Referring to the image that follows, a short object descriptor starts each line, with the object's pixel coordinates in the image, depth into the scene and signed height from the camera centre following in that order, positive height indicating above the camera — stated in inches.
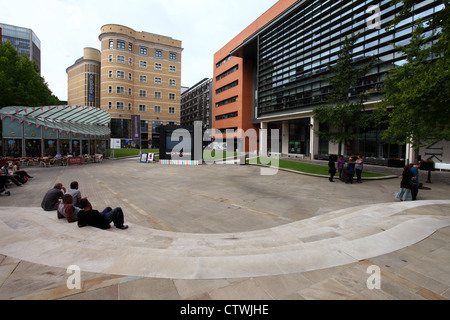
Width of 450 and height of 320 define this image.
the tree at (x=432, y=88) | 215.5 +64.1
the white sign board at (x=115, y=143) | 1750.2 +44.9
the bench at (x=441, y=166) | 745.6 -53.7
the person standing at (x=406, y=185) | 356.1 -59.4
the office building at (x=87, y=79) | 2672.2 +895.4
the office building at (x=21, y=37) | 3444.9 +1803.7
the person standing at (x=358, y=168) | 559.6 -48.1
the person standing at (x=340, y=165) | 583.2 -41.0
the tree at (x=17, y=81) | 980.6 +326.8
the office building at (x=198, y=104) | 3142.2 +737.7
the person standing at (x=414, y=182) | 355.9 -54.3
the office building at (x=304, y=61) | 827.4 +453.1
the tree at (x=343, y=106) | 686.5 +142.4
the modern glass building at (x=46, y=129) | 848.9 +82.7
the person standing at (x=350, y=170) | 550.0 -51.5
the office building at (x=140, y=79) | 2075.5 +714.9
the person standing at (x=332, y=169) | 580.6 -51.6
